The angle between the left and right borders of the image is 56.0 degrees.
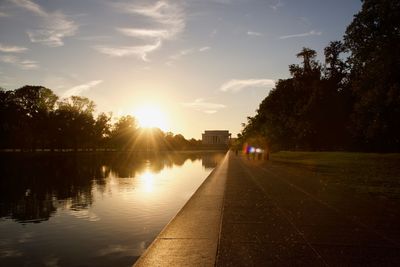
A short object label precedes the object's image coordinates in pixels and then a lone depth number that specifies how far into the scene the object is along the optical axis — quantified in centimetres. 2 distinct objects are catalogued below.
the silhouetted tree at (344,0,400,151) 2836
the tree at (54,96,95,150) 9762
